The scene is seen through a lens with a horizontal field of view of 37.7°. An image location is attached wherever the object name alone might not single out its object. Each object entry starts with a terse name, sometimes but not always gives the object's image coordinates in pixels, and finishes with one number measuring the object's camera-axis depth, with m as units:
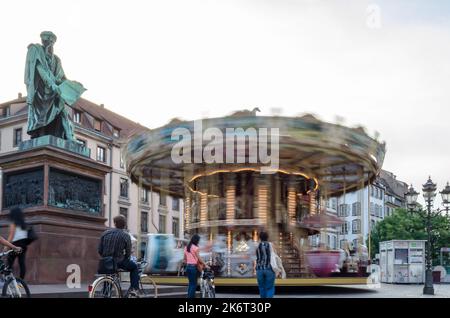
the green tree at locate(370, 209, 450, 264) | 68.12
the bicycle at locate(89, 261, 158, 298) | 10.02
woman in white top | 11.21
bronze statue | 18.58
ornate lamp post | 24.34
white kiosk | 38.22
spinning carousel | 22.28
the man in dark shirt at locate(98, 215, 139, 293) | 10.34
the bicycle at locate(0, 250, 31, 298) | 9.71
